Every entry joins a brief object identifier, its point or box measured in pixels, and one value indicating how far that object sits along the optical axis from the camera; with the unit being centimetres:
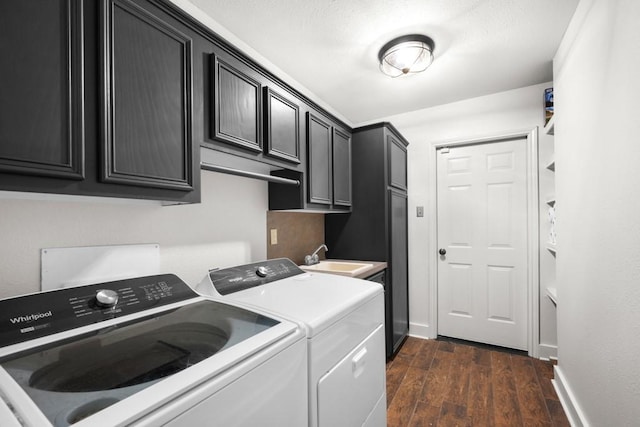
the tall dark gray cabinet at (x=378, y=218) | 254
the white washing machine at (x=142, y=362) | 55
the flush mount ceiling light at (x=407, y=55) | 189
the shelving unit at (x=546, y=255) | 250
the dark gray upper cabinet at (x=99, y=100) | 78
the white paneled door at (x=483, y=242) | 270
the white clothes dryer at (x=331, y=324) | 106
